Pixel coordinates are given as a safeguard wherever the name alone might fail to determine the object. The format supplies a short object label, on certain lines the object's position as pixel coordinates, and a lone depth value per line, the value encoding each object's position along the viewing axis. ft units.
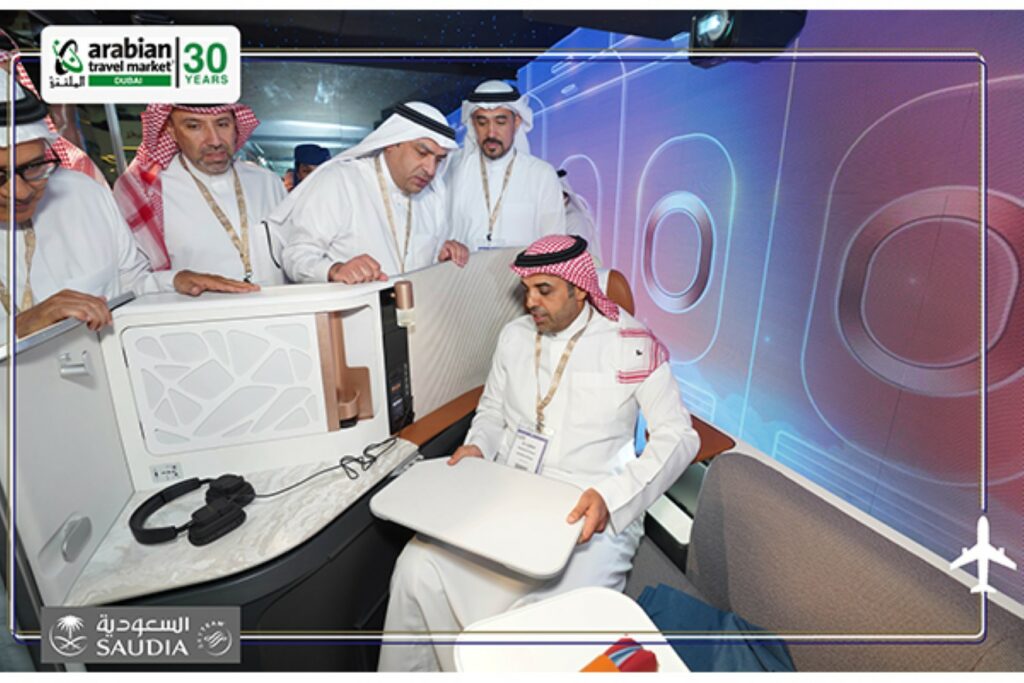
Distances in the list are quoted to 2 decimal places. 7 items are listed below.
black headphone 2.80
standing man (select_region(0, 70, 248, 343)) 2.77
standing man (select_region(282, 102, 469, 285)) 5.08
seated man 3.52
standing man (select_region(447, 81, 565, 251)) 7.30
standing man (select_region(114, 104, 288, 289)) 5.38
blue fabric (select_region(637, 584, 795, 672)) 3.04
